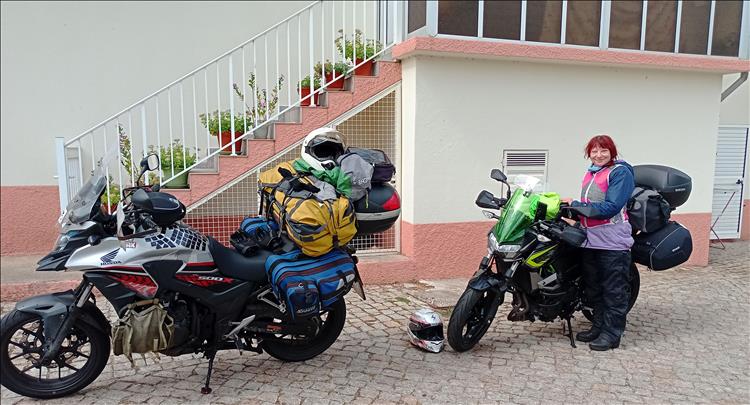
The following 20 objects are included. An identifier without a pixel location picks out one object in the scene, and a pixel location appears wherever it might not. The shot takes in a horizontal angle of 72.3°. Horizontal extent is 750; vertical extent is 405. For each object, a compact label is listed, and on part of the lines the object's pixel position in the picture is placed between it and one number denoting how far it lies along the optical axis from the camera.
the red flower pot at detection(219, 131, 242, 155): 5.77
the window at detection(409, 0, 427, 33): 5.86
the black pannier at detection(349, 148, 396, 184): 3.32
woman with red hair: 3.82
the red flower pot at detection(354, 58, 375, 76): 6.11
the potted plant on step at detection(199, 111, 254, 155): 5.72
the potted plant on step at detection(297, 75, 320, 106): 5.99
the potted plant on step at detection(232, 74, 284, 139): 5.88
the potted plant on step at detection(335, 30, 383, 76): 6.05
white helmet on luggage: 3.38
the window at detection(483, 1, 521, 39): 5.83
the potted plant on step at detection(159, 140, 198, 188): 5.46
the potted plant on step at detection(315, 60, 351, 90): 6.00
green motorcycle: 3.80
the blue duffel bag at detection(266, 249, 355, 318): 3.07
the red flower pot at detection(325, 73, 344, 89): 6.06
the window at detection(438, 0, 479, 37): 5.63
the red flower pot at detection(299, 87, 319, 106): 6.04
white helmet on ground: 3.91
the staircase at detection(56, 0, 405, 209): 5.45
